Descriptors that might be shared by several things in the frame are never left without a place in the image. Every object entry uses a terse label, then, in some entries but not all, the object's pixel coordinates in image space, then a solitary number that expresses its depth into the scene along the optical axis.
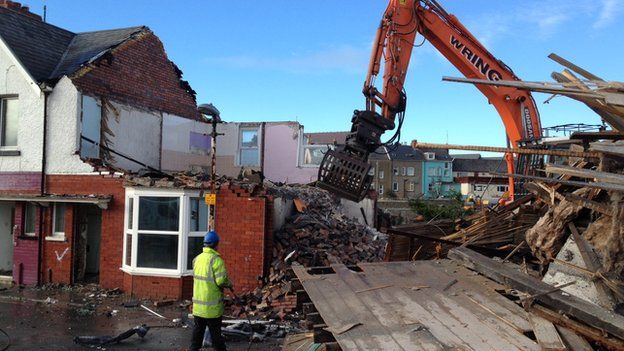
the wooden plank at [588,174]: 3.69
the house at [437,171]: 72.56
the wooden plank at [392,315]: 3.50
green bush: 30.18
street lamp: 10.12
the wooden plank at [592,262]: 3.74
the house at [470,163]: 76.44
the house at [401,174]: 70.88
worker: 6.71
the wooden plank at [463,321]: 3.45
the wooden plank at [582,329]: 3.29
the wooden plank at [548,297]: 3.33
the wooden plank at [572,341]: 3.29
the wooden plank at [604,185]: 3.45
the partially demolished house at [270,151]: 16.80
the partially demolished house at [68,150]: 12.75
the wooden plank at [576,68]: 4.48
